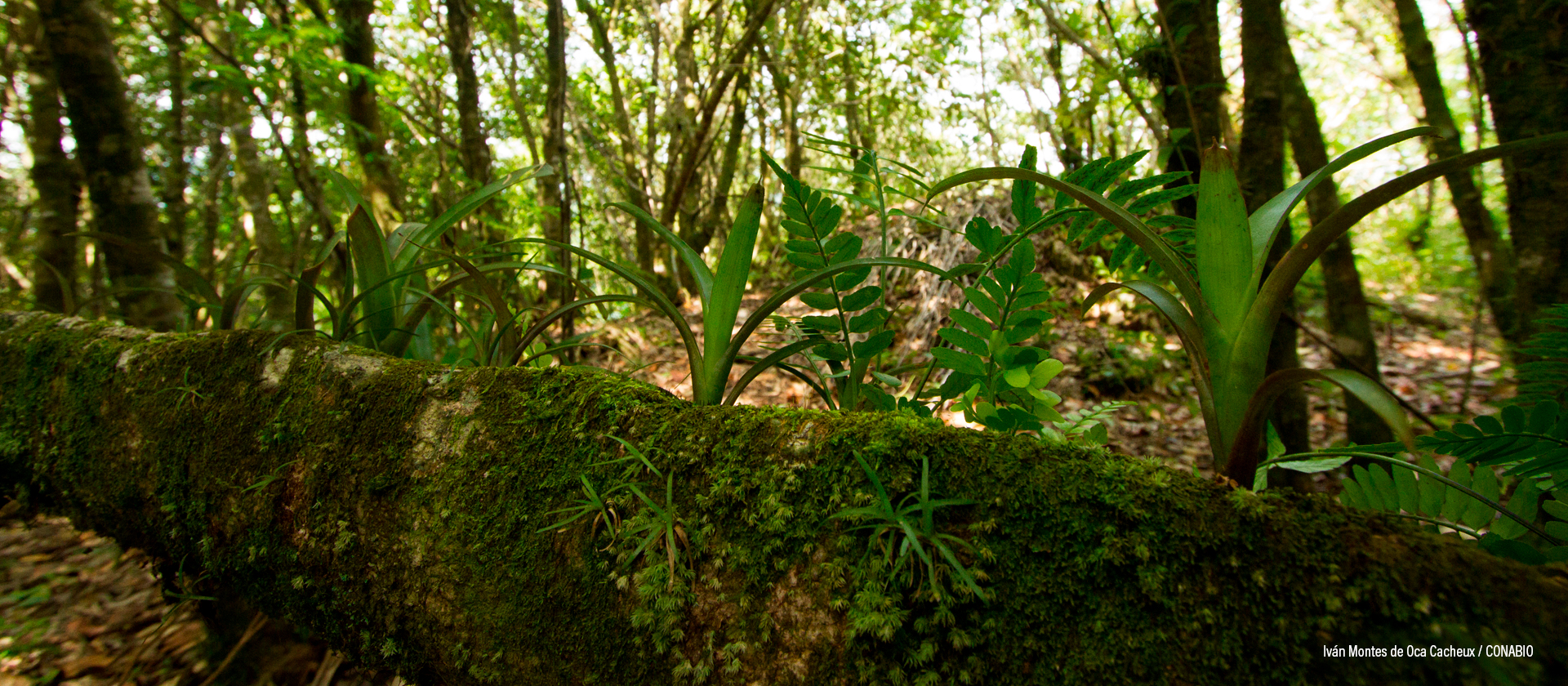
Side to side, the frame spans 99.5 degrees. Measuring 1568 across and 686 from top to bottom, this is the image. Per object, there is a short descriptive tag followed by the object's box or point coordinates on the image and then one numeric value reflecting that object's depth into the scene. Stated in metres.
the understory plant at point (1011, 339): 1.01
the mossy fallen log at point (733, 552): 0.59
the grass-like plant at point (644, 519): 0.85
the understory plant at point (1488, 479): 0.73
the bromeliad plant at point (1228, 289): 0.82
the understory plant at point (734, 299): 1.17
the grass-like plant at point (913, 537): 0.71
